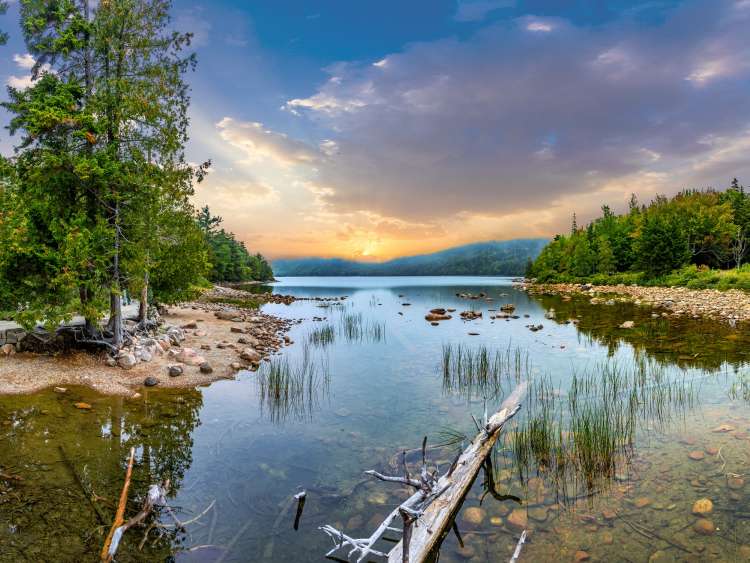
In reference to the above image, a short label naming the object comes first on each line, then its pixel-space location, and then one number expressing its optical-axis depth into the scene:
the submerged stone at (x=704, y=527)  5.30
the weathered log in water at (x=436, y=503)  4.04
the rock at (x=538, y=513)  5.67
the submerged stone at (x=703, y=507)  5.73
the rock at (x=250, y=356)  15.65
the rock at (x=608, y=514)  5.62
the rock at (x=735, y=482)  6.37
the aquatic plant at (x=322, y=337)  20.98
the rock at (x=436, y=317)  30.97
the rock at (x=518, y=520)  5.52
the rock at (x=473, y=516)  5.59
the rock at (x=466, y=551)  4.94
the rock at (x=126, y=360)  12.74
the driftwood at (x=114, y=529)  3.82
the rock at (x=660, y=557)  4.83
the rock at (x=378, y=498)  6.19
